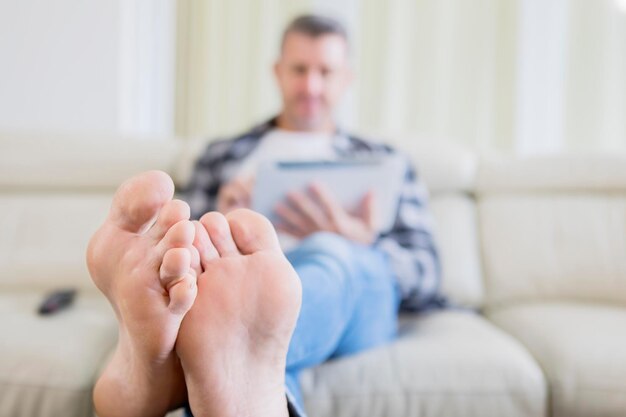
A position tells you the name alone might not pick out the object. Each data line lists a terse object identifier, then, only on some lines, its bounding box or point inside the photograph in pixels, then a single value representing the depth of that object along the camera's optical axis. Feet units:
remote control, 4.01
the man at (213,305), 2.10
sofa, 3.13
